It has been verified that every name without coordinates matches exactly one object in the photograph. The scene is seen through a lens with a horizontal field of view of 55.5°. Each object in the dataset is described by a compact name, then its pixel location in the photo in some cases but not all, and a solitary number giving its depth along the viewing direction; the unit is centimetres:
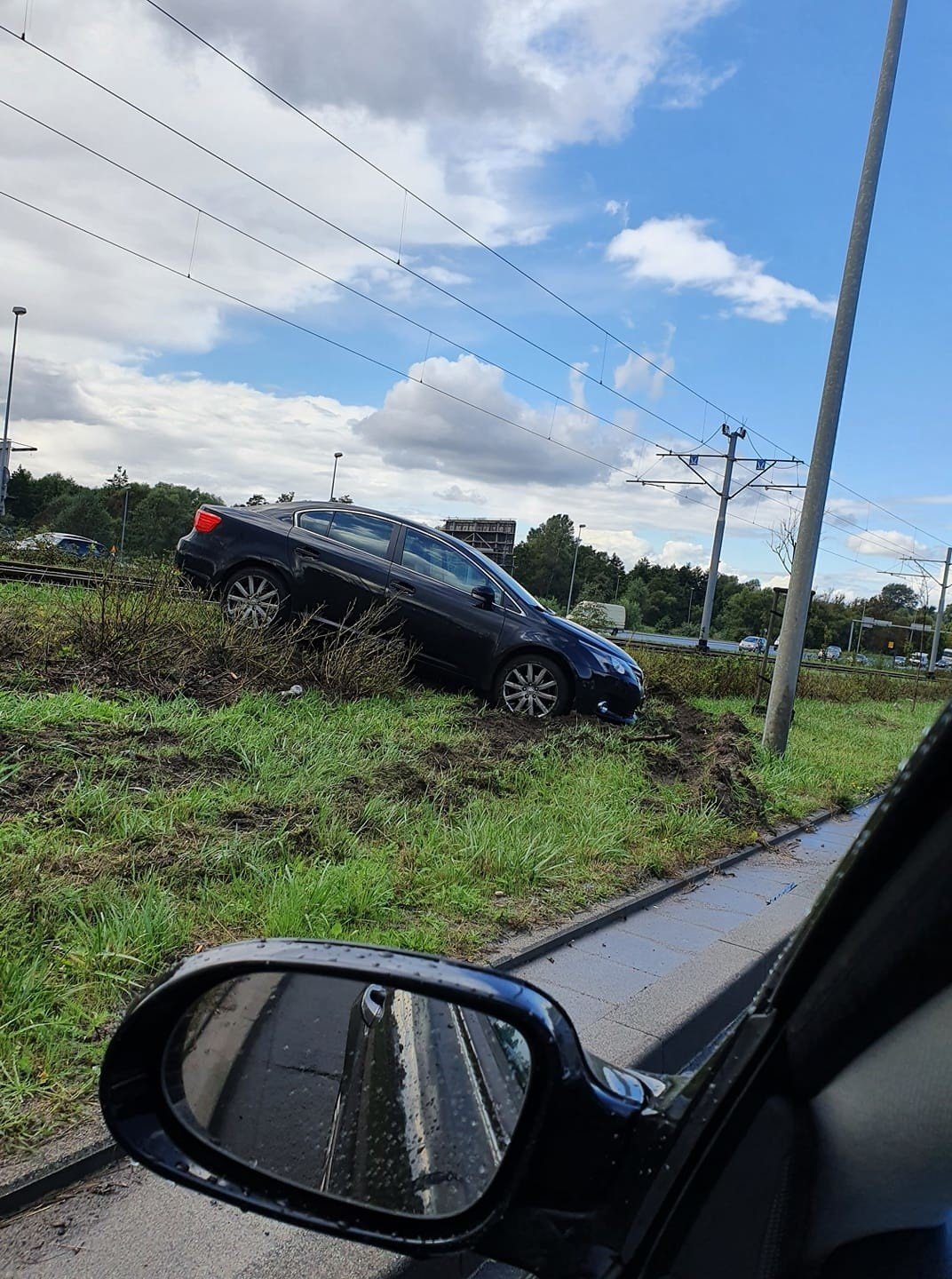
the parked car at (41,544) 1607
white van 3711
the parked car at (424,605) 860
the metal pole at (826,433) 805
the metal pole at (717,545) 3421
